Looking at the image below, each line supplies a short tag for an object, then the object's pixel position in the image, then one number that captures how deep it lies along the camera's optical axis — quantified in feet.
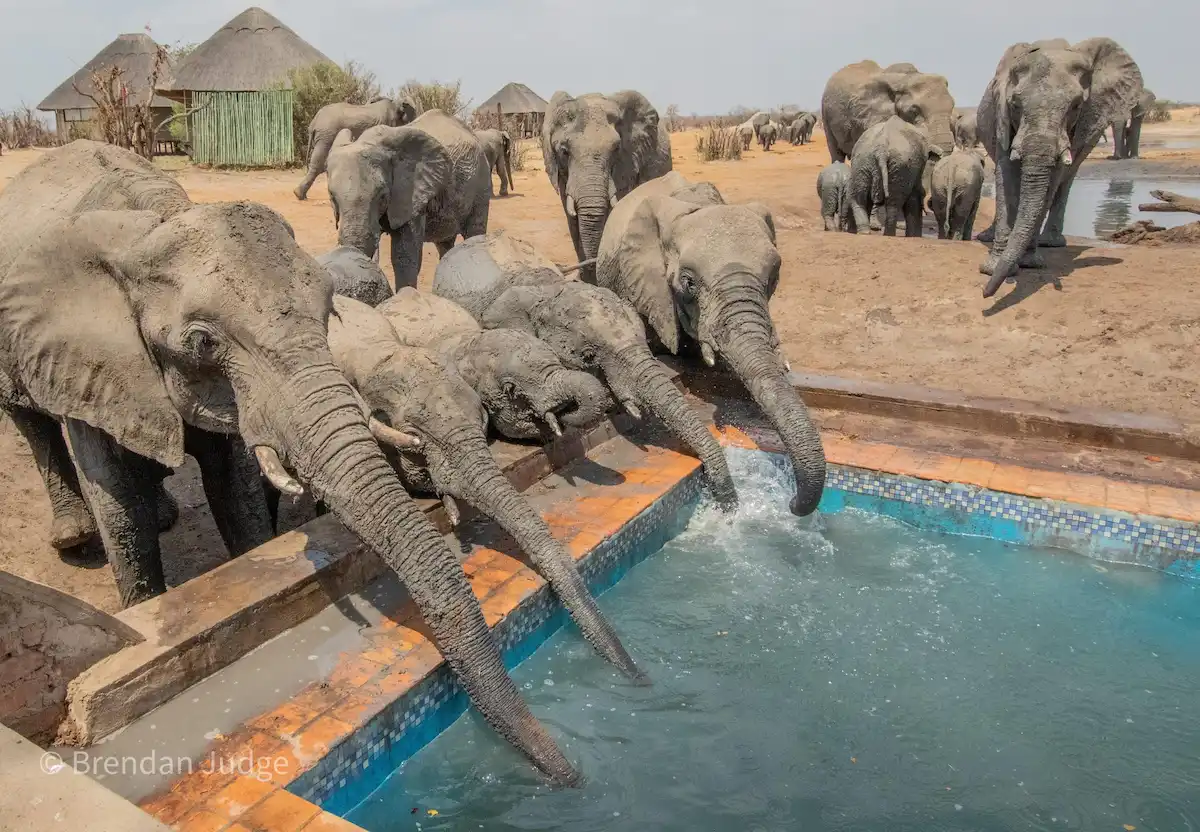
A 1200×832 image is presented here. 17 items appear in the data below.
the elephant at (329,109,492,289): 29.09
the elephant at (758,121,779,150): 140.08
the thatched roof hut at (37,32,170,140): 108.06
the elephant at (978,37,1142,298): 29.78
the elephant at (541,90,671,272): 32.09
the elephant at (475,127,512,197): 63.00
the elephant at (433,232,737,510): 19.75
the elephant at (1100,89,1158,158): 102.06
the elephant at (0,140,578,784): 10.41
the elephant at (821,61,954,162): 52.80
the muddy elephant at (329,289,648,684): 14.92
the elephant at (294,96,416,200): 54.75
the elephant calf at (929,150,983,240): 43.29
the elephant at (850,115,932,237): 42.68
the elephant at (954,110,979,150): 69.00
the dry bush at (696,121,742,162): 111.24
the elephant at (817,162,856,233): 47.78
